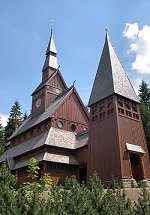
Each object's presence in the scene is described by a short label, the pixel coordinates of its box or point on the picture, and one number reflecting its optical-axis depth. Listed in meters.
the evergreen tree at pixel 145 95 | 26.81
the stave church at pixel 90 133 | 15.32
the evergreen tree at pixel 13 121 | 37.86
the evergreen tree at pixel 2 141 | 32.54
